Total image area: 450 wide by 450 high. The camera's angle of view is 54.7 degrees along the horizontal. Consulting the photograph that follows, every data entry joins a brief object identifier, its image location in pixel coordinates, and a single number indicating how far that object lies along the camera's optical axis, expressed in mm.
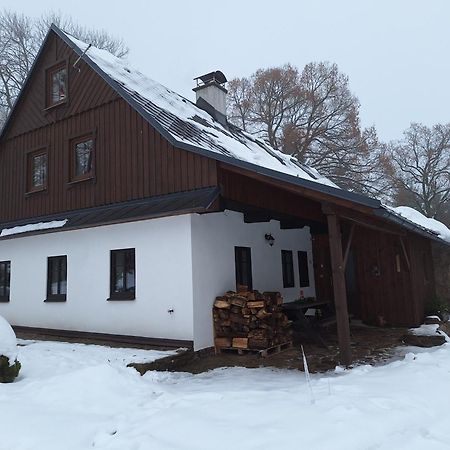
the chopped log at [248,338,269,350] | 8180
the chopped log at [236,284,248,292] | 8848
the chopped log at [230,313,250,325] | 8298
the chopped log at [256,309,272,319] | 8227
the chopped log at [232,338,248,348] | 8203
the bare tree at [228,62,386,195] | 24312
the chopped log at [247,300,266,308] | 8188
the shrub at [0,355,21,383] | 5590
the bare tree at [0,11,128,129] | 21062
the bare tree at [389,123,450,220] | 29172
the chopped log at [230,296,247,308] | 8289
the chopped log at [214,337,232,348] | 8352
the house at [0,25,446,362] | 8117
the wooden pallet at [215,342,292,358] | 8109
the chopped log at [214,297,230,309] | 8375
